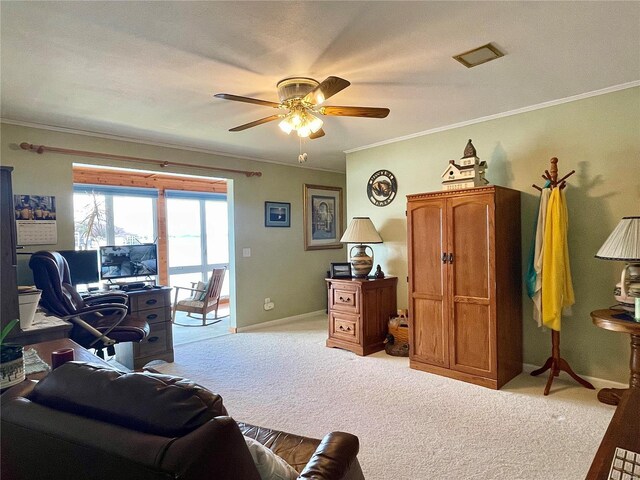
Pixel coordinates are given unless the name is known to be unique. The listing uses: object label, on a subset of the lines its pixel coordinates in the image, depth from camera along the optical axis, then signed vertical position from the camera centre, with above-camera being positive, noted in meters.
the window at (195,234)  6.55 +0.07
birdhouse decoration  3.26 +0.53
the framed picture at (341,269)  4.46 -0.43
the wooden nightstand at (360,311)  4.03 -0.88
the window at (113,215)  5.53 +0.39
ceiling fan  2.45 +0.86
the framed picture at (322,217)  5.86 +0.30
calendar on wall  3.29 +0.21
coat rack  2.97 -1.02
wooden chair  5.43 -0.94
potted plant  1.34 -0.45
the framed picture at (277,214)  5.35 +0.33
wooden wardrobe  3.06 -0.47
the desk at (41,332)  2.11 -0.53
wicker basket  3.98 -1.10
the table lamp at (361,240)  4.23 -0.07
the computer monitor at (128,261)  3.94 -0.23
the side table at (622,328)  2.36 -0.65
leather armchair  0.76 -0.43
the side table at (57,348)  1.81 -0.58
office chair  2.67 -0.54
